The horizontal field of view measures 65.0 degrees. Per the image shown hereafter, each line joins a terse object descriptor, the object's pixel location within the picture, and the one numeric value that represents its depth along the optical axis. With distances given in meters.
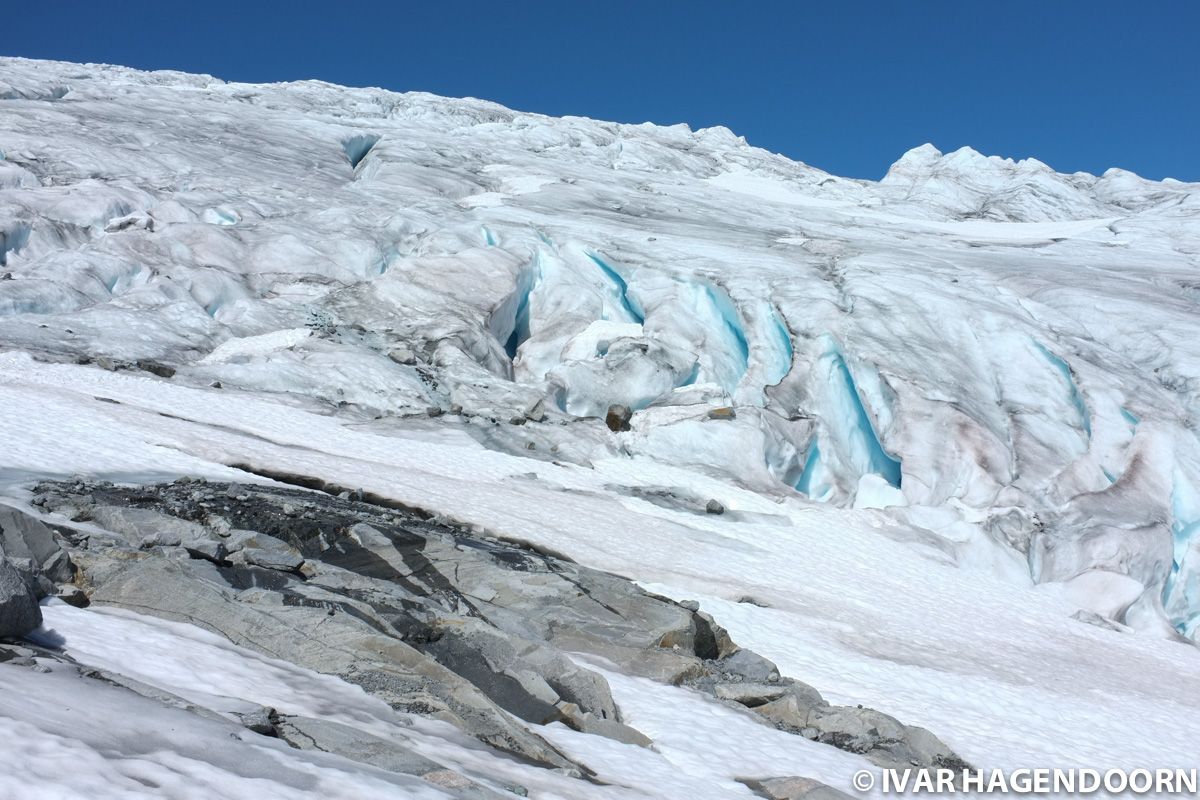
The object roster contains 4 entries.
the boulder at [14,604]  5.64
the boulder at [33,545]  7.22
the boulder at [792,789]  7.02
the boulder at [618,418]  20.92
